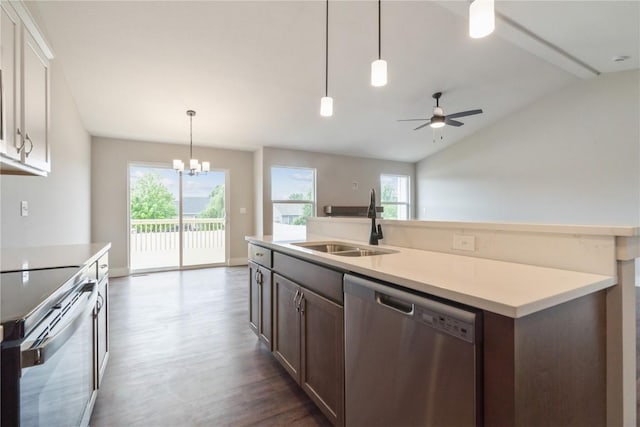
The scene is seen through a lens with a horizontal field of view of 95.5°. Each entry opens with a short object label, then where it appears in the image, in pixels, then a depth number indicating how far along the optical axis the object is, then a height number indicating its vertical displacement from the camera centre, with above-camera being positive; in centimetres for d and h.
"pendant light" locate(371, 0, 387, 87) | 183 +90
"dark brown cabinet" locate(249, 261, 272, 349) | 221 -72
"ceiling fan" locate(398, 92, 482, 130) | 426 +144
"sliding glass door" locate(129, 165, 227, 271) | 548 -7
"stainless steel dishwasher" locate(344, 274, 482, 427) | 87 -52
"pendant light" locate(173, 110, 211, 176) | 426 +74
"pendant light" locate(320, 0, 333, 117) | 220 +82
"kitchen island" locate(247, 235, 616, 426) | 79 -36
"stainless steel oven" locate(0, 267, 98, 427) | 78 -41
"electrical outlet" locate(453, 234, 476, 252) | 154 -16
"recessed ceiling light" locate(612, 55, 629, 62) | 420 +226
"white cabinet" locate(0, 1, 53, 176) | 138 +66
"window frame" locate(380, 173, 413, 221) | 808 +37
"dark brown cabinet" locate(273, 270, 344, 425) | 145 -75
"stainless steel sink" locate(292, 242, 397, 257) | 196 -26
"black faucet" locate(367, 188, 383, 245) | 206 -11
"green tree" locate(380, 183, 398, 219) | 782 +40
